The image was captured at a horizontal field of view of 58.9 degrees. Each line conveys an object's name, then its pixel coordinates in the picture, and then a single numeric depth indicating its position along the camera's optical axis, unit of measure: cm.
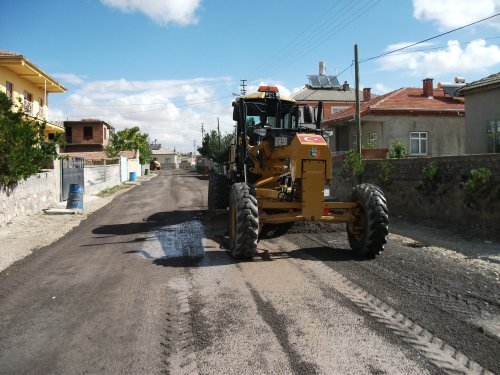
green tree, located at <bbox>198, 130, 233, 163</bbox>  5564
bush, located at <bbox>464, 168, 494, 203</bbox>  920
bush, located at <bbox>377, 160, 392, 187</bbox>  1355
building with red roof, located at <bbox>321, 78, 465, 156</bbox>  2798
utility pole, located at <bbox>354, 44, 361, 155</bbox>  1872
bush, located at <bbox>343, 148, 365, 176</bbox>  1554
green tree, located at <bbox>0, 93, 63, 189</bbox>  1195
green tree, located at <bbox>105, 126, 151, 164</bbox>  5991
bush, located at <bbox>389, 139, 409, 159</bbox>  2286
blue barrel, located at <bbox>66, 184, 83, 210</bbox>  1498
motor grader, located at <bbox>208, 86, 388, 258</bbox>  719
